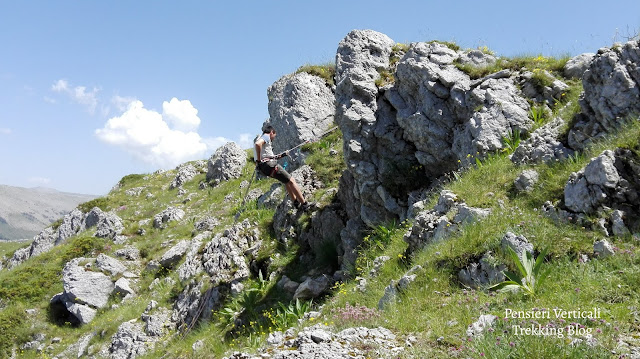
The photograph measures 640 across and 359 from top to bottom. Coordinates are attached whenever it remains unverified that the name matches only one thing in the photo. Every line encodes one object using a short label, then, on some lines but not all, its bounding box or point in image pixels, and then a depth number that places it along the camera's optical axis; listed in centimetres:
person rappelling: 1395
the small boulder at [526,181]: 839
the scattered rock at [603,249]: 601
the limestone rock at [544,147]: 895
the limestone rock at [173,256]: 1948
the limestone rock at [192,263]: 1652
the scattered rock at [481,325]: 496
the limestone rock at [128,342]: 1431
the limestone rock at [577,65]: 1170
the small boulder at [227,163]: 2944
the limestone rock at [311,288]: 1180
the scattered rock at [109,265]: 2011
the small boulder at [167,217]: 2486
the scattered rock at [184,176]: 3328
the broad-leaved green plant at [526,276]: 586
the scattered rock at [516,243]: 662
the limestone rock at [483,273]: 656
